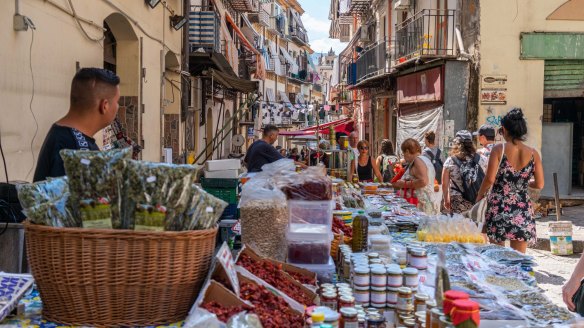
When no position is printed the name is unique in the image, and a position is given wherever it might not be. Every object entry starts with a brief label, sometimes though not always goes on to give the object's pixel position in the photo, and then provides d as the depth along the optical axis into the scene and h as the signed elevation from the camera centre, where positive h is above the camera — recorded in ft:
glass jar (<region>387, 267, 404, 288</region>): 10.16 -2.28
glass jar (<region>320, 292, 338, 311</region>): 9.43 -2.47
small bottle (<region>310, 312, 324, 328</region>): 7.96 -2.33
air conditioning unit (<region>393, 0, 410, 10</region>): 66.80 +14.98
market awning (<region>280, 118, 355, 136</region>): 84.43 +1.63
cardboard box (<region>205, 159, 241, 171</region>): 20.68 -0.86
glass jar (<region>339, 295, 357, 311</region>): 9.09 -2.40
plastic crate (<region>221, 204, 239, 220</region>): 17.93 -2.17
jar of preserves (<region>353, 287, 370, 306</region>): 10.11 -2.58
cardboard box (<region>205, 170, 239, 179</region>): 20.16 -1.13
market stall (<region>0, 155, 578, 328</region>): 8.48 -2.33
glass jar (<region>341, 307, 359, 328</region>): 8.48 -2.47
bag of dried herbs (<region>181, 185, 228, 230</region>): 8.65 -1.02
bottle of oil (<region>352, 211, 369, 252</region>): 13.64 -2.07
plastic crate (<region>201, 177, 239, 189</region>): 19.22 -1.37
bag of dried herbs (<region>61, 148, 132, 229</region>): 8.24 -0.59
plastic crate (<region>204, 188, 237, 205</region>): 19.10 -1.67
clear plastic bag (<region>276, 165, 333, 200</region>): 12.21 -0.96
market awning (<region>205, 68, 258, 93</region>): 52.95 +5.37
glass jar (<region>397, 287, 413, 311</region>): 9.66 -2.52
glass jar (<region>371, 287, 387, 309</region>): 10.07 -2.58
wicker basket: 8.14 -1.80
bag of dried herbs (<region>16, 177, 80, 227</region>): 8.40 -0.90
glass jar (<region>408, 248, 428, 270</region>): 11.67 -2.26
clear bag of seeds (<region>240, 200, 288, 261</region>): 11.92 -1.68
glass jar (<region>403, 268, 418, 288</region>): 10.24 -2.29
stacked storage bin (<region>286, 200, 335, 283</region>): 11.84 -1.86
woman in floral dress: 19.39 -1.35
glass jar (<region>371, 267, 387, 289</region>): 10.09 -2.26
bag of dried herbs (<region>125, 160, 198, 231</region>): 8.29 -0.73
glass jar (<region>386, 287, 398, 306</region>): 10.08 -2.56
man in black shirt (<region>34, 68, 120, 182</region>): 10.59 +0.37
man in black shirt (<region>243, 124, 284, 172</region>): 28.68 -0.70
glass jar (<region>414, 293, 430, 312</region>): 9.52 -2.51
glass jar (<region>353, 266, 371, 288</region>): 10.12 -2.27
